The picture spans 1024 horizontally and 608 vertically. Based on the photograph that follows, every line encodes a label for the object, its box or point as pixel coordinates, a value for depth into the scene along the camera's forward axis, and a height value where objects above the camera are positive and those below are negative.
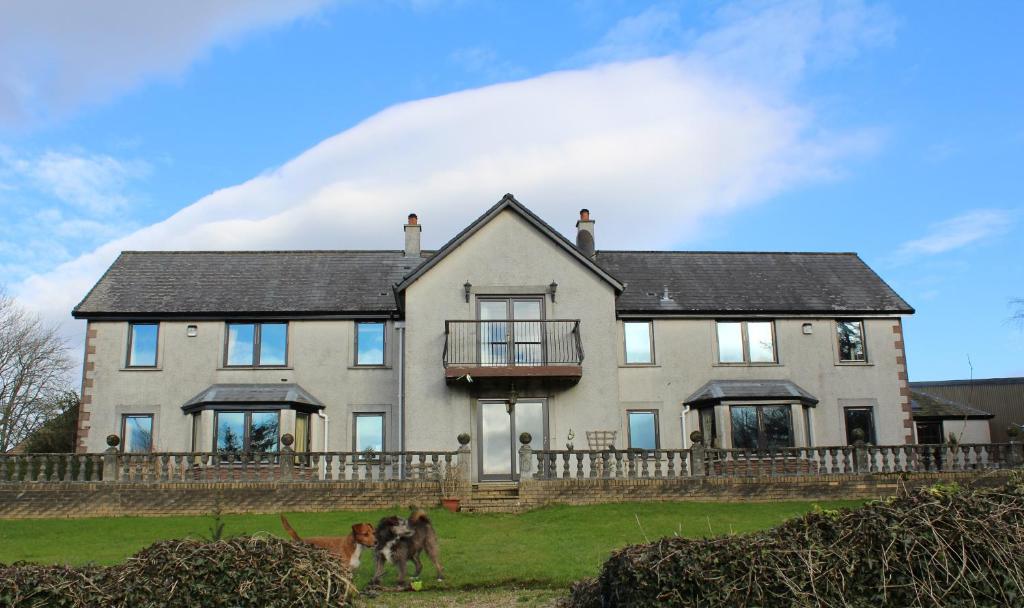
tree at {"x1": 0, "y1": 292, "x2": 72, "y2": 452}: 39.91 +3.96
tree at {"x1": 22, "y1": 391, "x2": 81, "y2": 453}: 32.25 +1.34
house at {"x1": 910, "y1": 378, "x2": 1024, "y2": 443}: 45.47 +3.14
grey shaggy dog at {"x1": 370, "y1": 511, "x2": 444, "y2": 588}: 11.88 -0.98
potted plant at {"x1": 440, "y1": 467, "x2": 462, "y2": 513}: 21.16 -0.49
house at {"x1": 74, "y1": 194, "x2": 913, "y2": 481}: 25.39 +3.24
